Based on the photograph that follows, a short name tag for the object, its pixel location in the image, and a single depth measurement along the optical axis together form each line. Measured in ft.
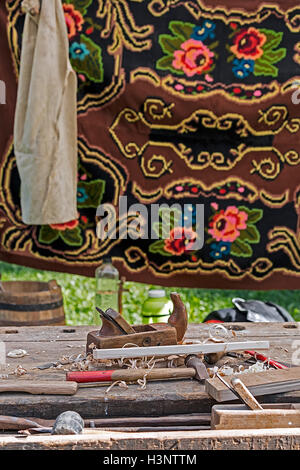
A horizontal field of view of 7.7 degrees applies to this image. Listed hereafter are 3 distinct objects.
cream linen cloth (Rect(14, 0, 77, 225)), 20.42
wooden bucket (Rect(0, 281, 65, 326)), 20.51
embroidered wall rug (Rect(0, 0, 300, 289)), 21.30
